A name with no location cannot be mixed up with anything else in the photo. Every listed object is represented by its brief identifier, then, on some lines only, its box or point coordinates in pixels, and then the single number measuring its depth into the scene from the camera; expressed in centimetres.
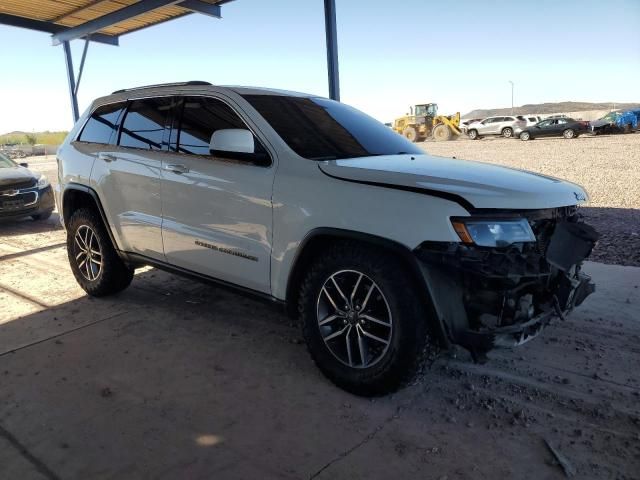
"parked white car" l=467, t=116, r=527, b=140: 3169
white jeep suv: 257
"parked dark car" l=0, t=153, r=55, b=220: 866
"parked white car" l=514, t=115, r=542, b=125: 3052
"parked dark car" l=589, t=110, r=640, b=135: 2841
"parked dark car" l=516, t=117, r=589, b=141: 2783
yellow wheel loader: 3409
